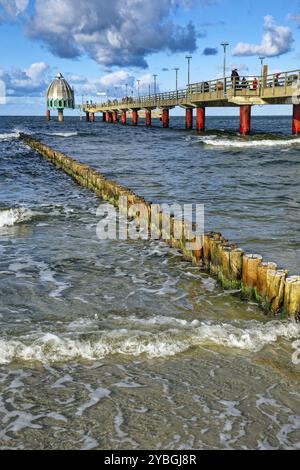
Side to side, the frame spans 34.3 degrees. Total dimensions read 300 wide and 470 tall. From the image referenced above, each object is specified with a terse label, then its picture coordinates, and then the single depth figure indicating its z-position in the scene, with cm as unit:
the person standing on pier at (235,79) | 4023
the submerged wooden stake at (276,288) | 704
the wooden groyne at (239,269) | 698
